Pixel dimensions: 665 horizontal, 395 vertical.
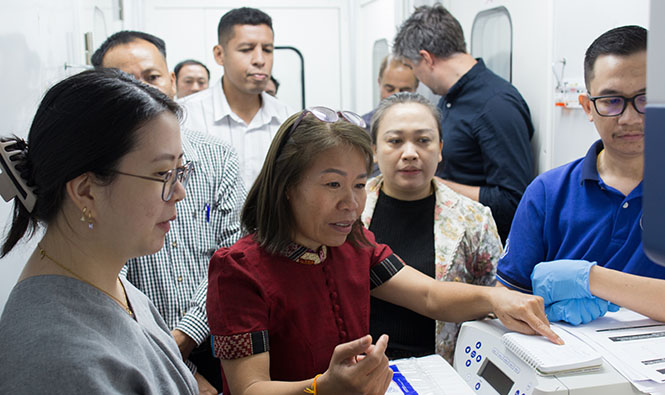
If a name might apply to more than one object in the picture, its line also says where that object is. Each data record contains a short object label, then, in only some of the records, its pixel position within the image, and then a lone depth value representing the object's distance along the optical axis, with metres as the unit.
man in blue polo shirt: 1.34
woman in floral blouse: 1.63
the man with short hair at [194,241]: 1.67
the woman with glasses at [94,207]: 0.83
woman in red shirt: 1.14
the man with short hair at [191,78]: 4.24
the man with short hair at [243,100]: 2.65
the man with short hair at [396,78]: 3.49
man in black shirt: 2.41
